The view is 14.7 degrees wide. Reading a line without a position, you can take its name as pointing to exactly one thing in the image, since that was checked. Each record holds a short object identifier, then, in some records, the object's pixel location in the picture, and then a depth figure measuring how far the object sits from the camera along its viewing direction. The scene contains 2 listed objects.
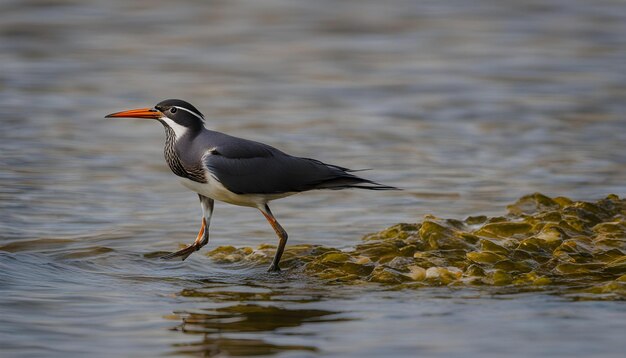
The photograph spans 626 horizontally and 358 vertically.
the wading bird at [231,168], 16.91
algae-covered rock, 15.45
